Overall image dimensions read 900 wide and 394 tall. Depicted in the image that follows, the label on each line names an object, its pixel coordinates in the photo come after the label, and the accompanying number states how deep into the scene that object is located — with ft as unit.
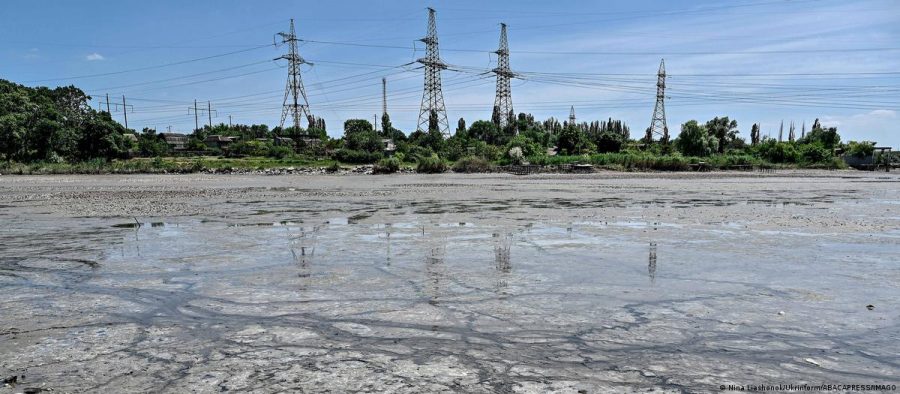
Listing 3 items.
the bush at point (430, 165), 163.22
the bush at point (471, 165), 171.42
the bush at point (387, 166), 160.04
